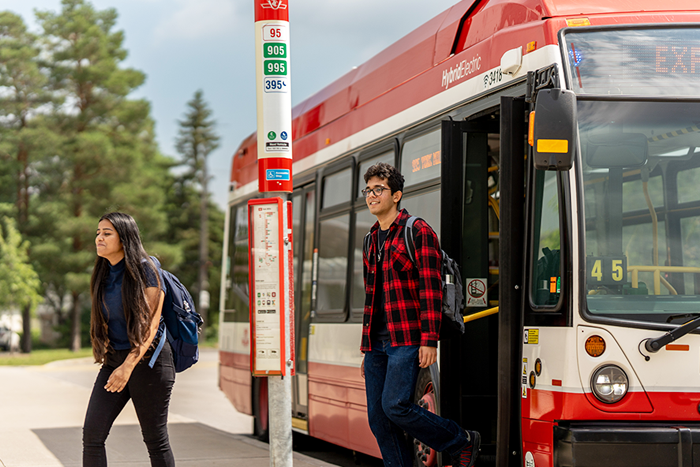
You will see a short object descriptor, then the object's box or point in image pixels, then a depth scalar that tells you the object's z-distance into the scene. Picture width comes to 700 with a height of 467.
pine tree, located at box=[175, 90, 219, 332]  67.44
